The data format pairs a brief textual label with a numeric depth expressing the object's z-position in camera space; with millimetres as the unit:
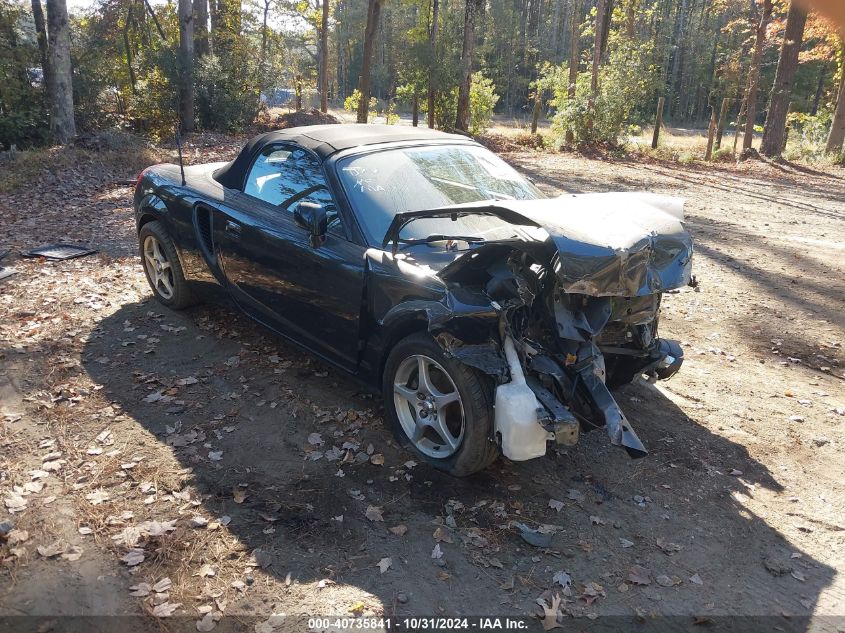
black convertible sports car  3215
